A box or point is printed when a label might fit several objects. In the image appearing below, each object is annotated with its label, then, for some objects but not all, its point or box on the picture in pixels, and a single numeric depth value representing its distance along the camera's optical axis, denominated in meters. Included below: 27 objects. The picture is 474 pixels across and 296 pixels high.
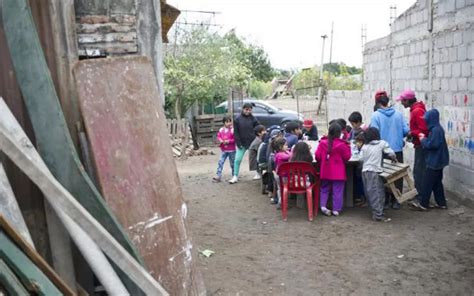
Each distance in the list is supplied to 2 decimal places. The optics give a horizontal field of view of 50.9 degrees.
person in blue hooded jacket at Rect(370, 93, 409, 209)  7.55
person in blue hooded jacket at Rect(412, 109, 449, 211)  6.77
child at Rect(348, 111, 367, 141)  7.57
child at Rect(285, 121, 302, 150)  8.04
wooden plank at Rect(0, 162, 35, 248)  2.83
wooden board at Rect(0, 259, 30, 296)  2.49
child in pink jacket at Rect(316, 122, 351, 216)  6.74
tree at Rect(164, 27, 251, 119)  16.66
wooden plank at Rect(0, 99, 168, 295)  2.77
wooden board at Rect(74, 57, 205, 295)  3.41
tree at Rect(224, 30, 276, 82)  34.40
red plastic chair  6.75
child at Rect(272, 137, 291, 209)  7.34
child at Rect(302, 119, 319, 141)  9.22
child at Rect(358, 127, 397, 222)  6.59
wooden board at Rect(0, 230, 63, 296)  2.57
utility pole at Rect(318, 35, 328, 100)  26.28
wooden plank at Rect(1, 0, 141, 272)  3.06
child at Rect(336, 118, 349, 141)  7.84
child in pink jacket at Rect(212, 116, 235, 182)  9.79
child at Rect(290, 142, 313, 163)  6.86
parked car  17.71
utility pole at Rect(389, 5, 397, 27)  12.56
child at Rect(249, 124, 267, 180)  9.12
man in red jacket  7.04
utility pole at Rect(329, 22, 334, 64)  37.25
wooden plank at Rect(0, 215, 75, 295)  2.62
